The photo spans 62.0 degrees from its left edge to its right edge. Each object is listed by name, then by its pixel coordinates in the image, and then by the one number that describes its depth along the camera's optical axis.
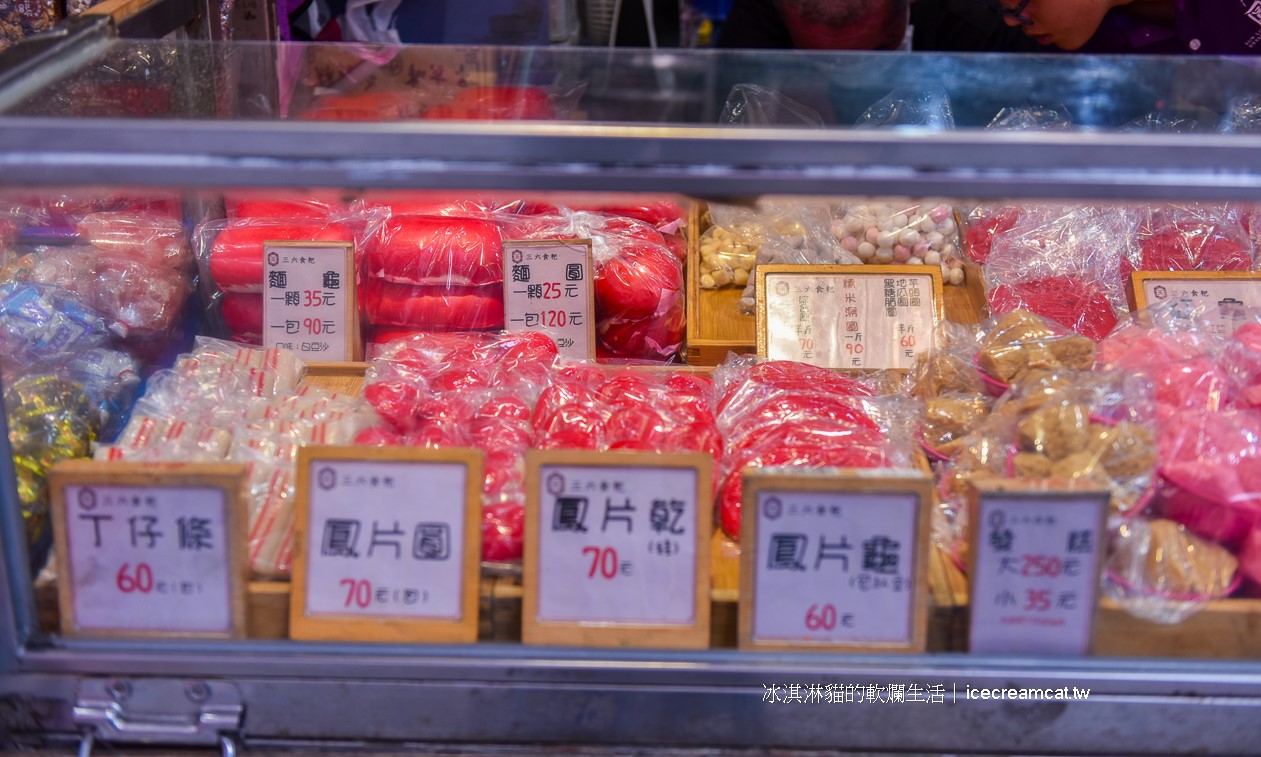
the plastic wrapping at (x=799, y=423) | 1.45
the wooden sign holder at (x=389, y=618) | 1.20
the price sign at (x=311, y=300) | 1.92
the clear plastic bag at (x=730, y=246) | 2.30
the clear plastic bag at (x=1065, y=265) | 1.96
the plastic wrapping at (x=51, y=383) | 1.40
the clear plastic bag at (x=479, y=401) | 1.35
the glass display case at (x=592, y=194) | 1.01
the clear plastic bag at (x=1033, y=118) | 1.77
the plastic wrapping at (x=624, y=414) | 1.46
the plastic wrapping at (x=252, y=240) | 2.01
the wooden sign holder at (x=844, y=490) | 1.17
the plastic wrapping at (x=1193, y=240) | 2.05
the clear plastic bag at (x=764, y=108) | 1.49
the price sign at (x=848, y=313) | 1.93
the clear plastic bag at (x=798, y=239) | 2.27
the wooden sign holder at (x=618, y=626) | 1.18
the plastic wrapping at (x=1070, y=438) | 1.29
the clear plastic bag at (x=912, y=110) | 1.82
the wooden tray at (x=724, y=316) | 2.06
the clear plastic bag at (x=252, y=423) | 1.31
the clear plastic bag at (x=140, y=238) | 2.04
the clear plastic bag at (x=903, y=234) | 2.27
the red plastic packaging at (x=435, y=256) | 2.04
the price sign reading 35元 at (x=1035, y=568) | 1.17
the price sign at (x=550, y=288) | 1.95
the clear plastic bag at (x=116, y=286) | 1.93
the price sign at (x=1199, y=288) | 1.80
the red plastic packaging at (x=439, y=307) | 2.05
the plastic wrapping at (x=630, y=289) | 2.09
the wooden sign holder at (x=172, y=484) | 1.17
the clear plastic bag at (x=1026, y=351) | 1.53
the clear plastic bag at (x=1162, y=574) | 1.21
